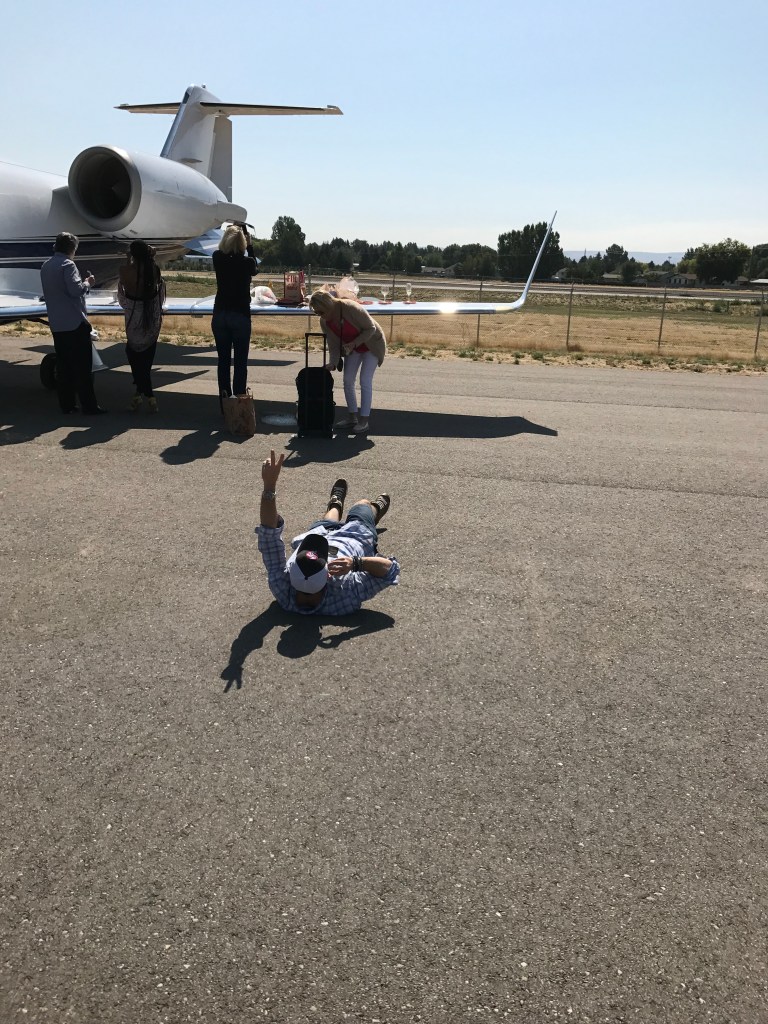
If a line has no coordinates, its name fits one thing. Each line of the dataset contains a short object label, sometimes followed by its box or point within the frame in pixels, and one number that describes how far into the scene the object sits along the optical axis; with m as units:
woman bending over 9.36
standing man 9.65
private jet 12.10
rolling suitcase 9.57
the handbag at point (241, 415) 9.74
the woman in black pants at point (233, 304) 9.55
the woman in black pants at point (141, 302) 10.12
